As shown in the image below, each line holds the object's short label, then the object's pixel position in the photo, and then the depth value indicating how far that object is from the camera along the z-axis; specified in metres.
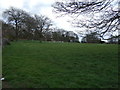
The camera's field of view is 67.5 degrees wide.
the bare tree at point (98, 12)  5.02
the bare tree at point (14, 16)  26.15
